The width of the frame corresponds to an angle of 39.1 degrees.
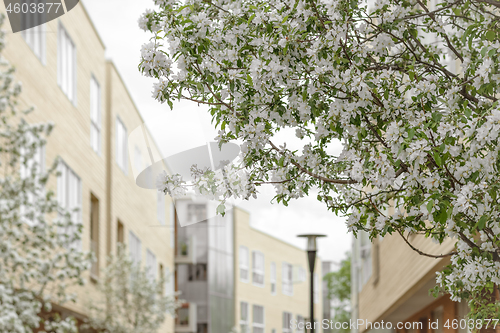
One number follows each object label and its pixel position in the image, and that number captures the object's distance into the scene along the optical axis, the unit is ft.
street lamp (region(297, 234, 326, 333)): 41.02
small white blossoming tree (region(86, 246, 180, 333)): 66.64
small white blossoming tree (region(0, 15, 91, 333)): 33.24
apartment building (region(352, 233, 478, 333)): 37.36
